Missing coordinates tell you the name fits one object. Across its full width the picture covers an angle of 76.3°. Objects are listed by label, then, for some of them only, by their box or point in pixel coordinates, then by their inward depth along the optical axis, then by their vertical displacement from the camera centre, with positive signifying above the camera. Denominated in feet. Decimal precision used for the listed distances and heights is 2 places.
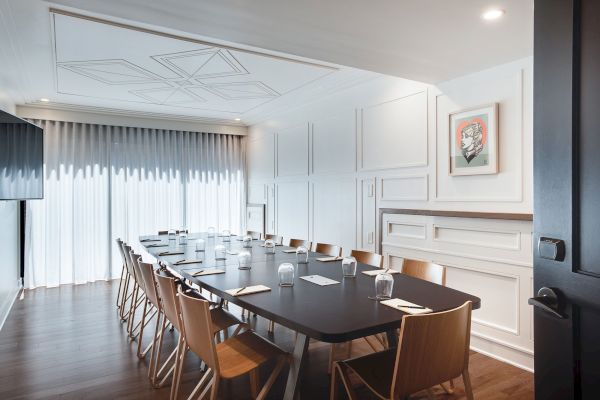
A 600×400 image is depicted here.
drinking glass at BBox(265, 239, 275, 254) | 12.37 -1.64
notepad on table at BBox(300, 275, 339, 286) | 8.06 -1.75
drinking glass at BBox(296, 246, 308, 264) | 11.02 -1.62
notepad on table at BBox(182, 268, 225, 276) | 8.96 -1.73
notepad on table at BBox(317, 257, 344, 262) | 10.68 -1.68
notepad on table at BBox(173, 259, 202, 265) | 10.40 -1.71
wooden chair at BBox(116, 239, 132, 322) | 13.93 -3.75
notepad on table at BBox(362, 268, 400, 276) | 8.96 -1.73
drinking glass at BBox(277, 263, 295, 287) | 7.85 -1.60
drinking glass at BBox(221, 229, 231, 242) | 15.64 -1.54
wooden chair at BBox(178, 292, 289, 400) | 6.06 -2.78
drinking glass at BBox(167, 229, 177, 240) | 16.46 -1.60
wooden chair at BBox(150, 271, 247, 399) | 7.60 -2.81
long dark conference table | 5.60 -1.79
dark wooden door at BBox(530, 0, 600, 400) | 3.45 +0.03
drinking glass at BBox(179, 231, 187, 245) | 14.52 -1.52
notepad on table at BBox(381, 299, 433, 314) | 6.13 -1.77
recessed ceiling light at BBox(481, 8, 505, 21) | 7.74 +3.85
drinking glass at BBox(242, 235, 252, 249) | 13.84 -1.58
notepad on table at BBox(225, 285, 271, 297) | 7.09 -1.73
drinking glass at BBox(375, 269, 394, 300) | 6.91 -1.59
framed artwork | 10.85 +1.77
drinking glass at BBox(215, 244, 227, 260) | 11.02 -1.57
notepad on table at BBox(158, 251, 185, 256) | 11.84 -1.69
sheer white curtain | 19.57 +0.33
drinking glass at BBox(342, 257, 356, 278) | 8.67 -1.56
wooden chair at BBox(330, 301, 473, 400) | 5.15 -2.28
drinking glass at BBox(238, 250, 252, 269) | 9.74 -1.56
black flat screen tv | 11.25 +1.34
